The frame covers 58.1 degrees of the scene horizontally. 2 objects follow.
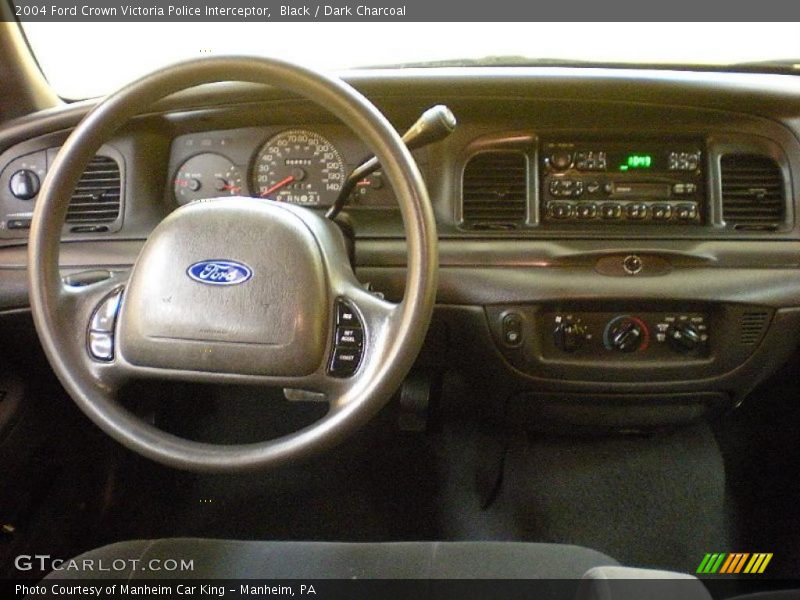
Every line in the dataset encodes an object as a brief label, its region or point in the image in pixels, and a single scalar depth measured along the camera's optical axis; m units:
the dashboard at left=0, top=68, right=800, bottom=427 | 1.38
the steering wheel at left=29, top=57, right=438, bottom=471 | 0.93
